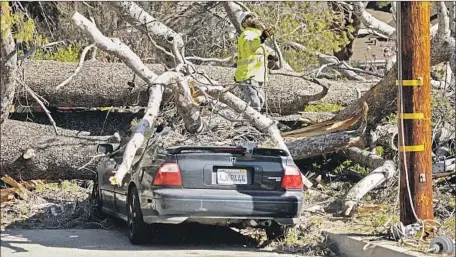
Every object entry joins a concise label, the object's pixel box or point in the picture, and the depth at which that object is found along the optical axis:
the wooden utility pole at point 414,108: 15.62
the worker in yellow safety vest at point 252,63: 22.58
